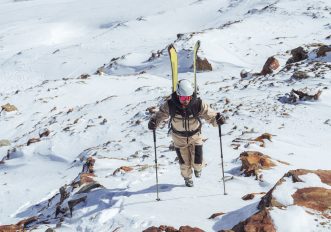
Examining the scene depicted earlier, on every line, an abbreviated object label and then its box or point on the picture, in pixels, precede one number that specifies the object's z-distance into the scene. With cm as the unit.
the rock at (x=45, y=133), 1971
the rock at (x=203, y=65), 3164
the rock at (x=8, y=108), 2783
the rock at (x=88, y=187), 956
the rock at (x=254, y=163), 960
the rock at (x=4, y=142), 2102
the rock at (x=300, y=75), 1883
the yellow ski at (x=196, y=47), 968
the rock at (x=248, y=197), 790
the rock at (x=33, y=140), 1842
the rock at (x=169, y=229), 654
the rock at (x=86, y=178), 1019
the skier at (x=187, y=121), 828
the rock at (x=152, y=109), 1808
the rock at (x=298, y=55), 2459
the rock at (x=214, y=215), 718
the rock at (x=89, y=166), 1173
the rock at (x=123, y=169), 1077
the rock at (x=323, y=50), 2236
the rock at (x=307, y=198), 635
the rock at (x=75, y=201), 894
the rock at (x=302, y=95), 1595
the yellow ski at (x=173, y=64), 919
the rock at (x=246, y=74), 2486
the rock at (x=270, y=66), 2352
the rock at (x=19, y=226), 877
